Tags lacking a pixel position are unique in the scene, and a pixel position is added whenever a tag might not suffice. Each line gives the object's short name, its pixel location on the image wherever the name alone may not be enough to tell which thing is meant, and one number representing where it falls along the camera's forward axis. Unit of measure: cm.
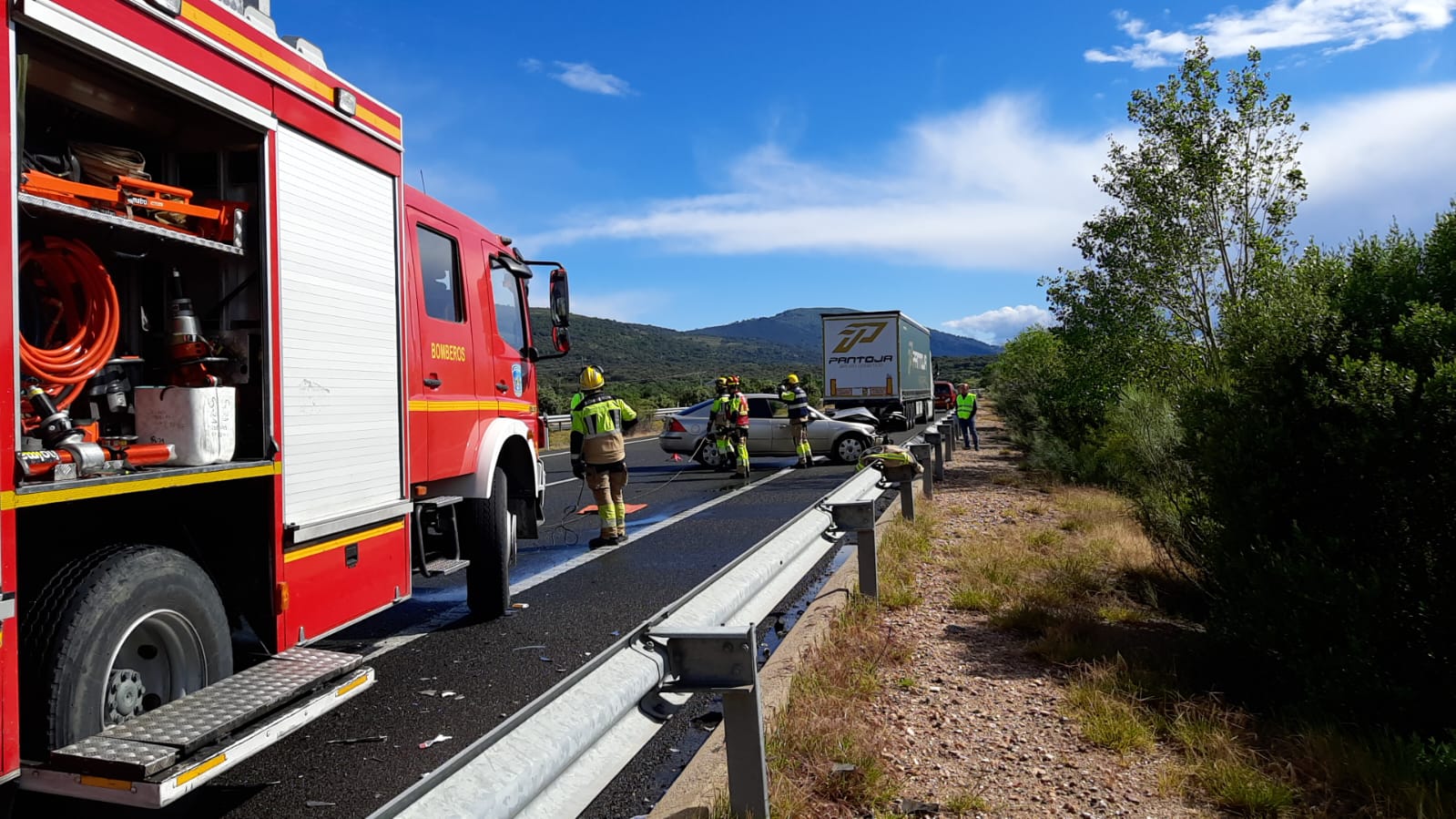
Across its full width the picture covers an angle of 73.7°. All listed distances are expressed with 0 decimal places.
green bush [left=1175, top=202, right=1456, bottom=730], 381
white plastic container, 363
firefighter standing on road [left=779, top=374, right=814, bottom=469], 1839
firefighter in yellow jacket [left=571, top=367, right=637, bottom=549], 965
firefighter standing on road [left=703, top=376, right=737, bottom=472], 1694
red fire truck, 292
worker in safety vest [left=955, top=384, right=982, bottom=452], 2231
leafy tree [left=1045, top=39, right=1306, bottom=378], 1278
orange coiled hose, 336
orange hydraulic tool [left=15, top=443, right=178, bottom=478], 281
